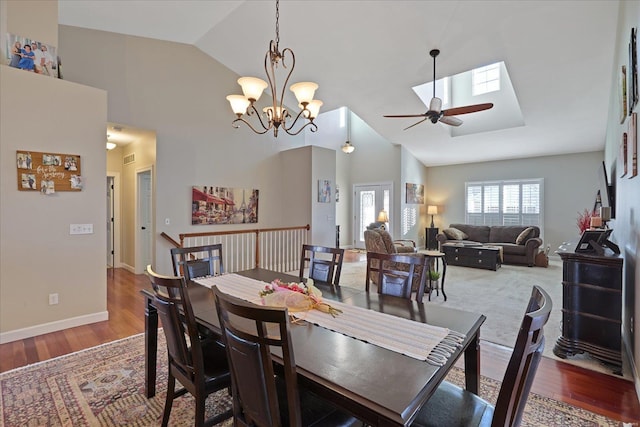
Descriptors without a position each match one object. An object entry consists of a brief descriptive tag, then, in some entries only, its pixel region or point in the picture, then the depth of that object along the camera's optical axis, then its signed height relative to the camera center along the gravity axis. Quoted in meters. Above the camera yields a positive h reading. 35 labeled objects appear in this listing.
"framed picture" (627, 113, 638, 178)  2.33 +0.50
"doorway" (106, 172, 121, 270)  6.33 -0.22
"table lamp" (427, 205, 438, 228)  9.28 -0.03
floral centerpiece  1.73 -0.52
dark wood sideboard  2.47 -0.84
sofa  6.62 -0.71
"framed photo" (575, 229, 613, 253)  2.72 -0.27
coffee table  6.31 -1.01
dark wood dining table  0.96 -0.61
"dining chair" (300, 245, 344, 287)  2.52 -0.50
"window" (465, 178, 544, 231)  7.85 +0.19
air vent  5.91 +1.01
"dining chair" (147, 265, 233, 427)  1.52 -0.84
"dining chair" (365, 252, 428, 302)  2.11 -0.50
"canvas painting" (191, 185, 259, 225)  5.71 +0.07
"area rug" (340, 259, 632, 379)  3.05 -1.28
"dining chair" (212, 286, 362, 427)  1.06 -0.64
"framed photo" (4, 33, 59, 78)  3.09 +1.62
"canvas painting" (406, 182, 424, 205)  8.83 +0.47
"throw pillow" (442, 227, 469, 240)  7.65 -0.63
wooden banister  5.04 -0.67
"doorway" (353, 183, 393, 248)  9.02 +0.15
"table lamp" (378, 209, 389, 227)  8.61 -0.23
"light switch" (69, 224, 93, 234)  3.36 -0.23
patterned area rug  1.91 -1.33
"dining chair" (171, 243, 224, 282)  2.65 -0.51
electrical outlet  3.24 -0.98
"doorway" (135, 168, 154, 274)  5.80 -0.28
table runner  1.29 -0.60
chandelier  2.77 +1.06
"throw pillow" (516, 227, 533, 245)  6.92 -0.64
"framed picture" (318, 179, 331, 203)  6.65 +0.41
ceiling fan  4.22 +1.41
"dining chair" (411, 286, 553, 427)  0.96 -0.67
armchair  4.64 -0.52
